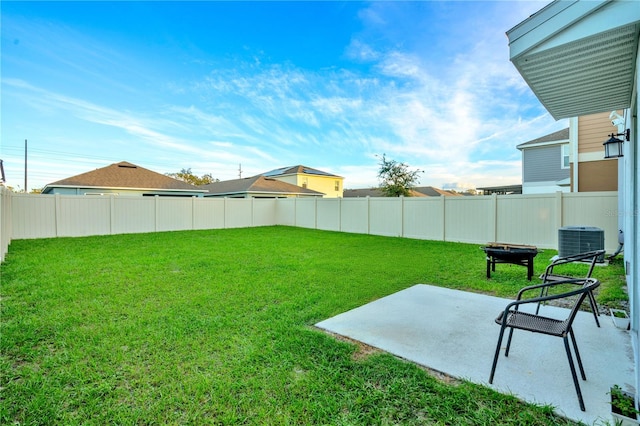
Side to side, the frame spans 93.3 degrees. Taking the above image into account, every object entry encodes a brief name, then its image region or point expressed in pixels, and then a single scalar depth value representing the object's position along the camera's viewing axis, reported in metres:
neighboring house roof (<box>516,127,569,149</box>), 15.92
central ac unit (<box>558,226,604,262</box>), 6.40
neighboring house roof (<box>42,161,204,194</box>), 18.70
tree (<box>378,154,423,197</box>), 21.17
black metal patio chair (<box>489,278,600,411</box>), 1.99
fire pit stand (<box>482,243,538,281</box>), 5.58
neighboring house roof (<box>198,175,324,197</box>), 24.41
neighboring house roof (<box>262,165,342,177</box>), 33.36
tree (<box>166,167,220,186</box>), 48.14
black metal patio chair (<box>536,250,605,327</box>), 3.25
